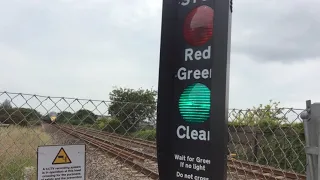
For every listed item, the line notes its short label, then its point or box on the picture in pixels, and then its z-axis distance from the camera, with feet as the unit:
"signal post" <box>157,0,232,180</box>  5.07
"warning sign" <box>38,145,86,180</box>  6.94
